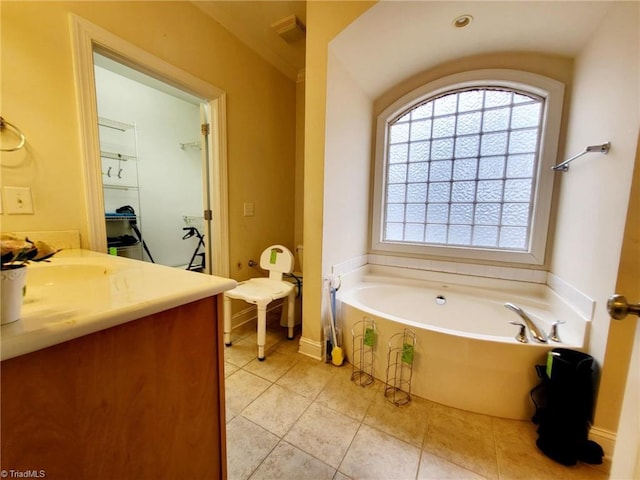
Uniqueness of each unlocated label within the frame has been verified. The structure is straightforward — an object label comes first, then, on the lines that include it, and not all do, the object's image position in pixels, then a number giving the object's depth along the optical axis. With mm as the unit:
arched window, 1958
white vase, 429
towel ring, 1128
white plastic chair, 1875
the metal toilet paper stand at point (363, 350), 1694
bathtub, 1376
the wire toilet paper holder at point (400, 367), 1550
